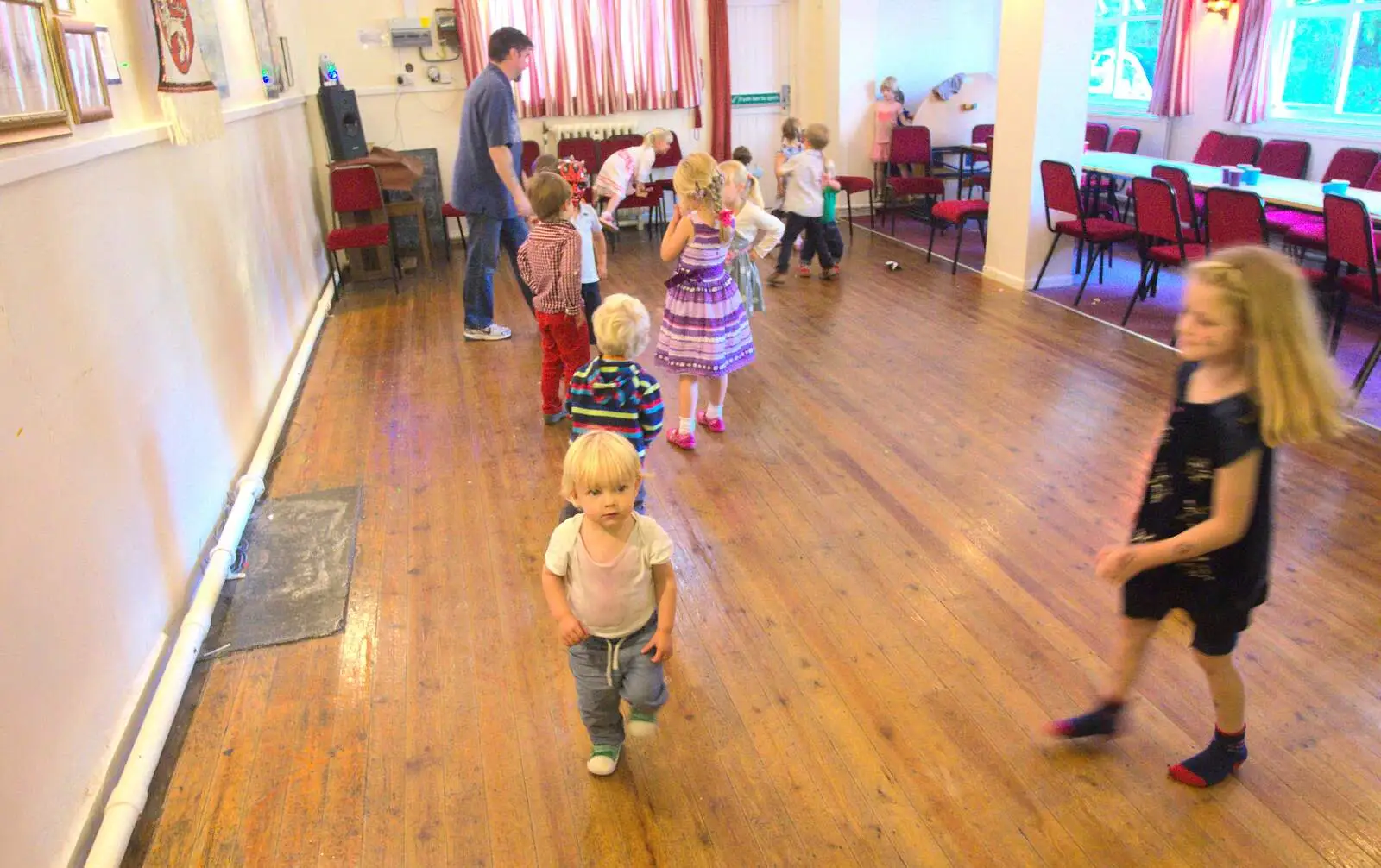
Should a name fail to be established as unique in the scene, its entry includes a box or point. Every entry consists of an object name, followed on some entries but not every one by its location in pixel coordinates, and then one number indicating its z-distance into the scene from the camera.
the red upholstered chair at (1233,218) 4.68
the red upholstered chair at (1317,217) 5.44
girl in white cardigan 3.85
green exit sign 9.41
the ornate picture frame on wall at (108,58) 2.86
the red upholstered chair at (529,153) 8.48
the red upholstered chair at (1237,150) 7.18
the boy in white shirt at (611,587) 1.79
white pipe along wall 1.99
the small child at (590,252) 4.44
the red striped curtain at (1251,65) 7.62
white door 9.24
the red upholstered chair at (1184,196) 5.25
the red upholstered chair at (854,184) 7.94
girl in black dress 1.66
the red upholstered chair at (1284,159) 6.89
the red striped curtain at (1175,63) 8.26
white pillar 5.82
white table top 4.98
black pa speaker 7.24
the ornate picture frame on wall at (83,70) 2.48
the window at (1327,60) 7.21
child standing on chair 6.75
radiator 8.73
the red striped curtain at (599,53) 8.27
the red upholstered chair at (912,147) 8.75
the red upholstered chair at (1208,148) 7.48
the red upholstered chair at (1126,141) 8.15
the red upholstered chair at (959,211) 6.69
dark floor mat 2.80
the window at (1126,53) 9.41
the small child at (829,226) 6.73
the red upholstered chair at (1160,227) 5.09
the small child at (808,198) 6.52
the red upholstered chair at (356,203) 6.62
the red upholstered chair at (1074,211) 5.64
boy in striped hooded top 2.74
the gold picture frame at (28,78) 2.10
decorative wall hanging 3.32
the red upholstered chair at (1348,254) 4.14
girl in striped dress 3.65
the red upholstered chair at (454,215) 7.80
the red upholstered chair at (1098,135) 8.48
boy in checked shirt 3.90
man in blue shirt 4.96
